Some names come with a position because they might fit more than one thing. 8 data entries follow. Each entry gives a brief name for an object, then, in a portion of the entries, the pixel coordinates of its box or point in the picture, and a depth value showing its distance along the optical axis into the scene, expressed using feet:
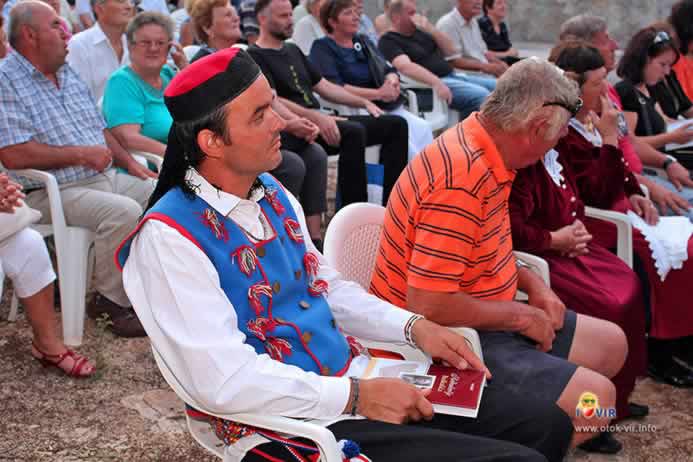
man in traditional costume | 5.44
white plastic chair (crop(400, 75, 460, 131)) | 19.51
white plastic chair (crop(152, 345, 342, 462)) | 5.36
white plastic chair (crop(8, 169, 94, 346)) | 11.68
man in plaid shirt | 11.64
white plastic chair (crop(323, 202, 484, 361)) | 7.98
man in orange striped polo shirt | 7.01
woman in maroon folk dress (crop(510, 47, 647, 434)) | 9.34
